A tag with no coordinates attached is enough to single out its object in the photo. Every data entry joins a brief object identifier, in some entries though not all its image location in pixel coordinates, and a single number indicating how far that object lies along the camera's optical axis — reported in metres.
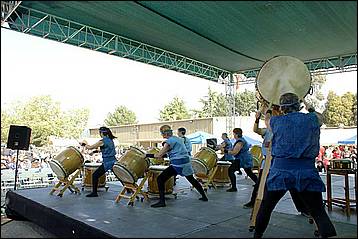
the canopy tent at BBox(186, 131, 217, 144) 12.75
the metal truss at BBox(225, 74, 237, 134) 8.89
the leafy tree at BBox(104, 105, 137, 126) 43.09
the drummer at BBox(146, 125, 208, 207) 4.74
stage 3.21
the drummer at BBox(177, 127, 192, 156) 6.65
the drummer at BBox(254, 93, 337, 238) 2.62
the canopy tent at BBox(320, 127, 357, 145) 13.65
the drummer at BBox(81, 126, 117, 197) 5.45
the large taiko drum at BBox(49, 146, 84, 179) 5.56
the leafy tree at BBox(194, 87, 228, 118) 34.13
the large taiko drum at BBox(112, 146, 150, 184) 4.85
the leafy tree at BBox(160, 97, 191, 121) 33.97
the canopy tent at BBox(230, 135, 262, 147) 12.95
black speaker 5.82
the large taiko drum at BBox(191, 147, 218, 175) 5.92
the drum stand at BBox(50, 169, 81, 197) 5.59
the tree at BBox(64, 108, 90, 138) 25.06
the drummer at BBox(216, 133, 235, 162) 6.76
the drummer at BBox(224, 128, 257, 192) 5.75
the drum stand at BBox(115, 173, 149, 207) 4.74
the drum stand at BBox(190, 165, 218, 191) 6.11
